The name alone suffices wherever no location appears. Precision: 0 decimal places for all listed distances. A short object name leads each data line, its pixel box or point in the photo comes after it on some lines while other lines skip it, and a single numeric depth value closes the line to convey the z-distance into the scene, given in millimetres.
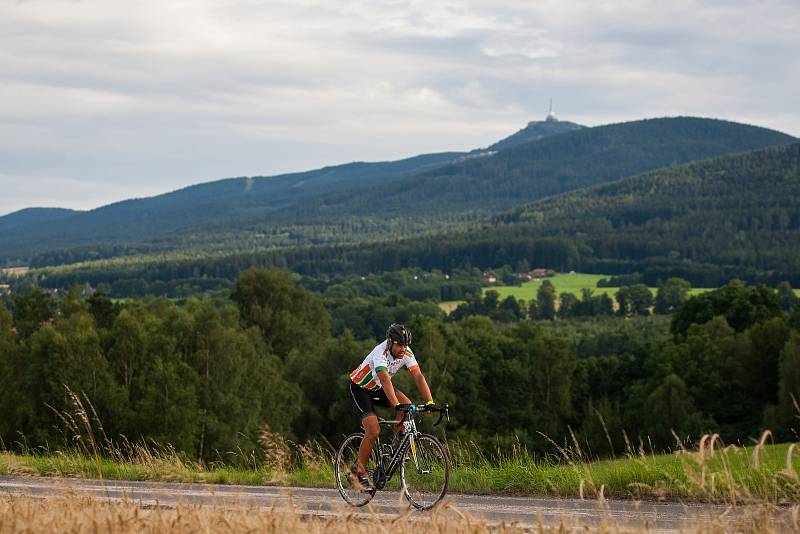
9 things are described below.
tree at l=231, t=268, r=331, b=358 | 86125
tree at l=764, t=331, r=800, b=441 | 55656
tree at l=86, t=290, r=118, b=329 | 75438
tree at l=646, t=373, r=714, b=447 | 62781
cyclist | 12633
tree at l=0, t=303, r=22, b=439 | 57269
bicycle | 12820
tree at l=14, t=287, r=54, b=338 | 78481
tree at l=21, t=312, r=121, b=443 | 53562
